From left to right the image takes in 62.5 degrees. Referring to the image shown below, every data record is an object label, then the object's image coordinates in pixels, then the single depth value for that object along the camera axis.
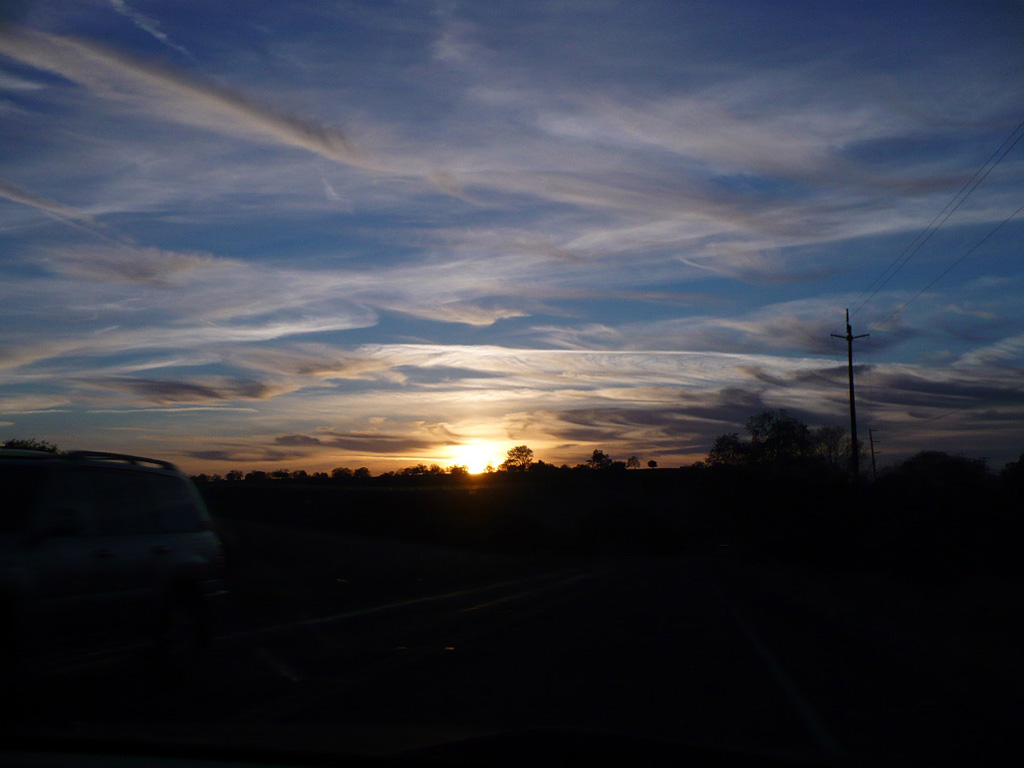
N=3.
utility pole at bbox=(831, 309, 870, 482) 44.25
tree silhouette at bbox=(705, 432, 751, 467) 119.75
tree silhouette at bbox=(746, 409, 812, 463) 112.50
